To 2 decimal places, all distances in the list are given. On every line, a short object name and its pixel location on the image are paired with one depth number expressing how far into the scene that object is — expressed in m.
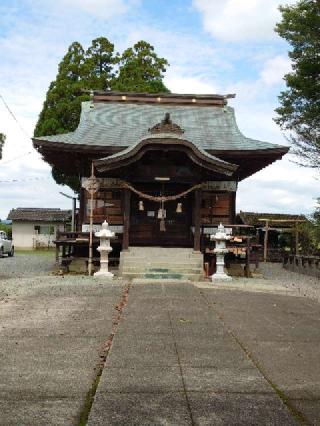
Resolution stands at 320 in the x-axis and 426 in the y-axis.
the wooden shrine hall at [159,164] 16.12
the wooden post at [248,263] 16.61
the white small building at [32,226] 48.50
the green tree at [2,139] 28.05
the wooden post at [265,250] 28.66
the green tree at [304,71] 16.05
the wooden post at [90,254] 15.84
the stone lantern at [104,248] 15.23
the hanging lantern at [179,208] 17.44
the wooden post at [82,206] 18.86
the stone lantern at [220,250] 15.05
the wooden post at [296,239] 25.98
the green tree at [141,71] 31.03
